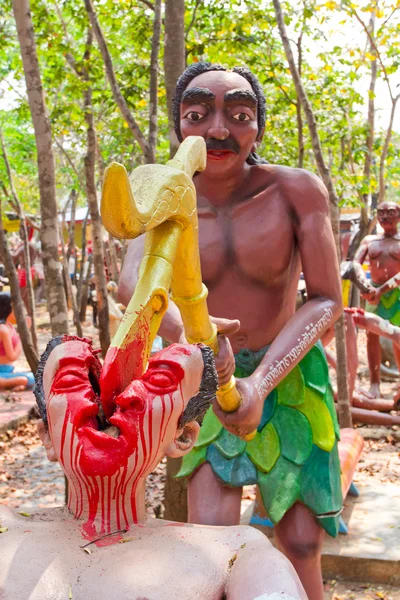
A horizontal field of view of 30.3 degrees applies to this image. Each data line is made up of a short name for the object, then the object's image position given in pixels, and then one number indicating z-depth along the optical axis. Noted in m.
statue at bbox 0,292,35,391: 8.67
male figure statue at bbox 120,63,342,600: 2.36
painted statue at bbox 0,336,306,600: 1.35
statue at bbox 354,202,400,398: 8.21
